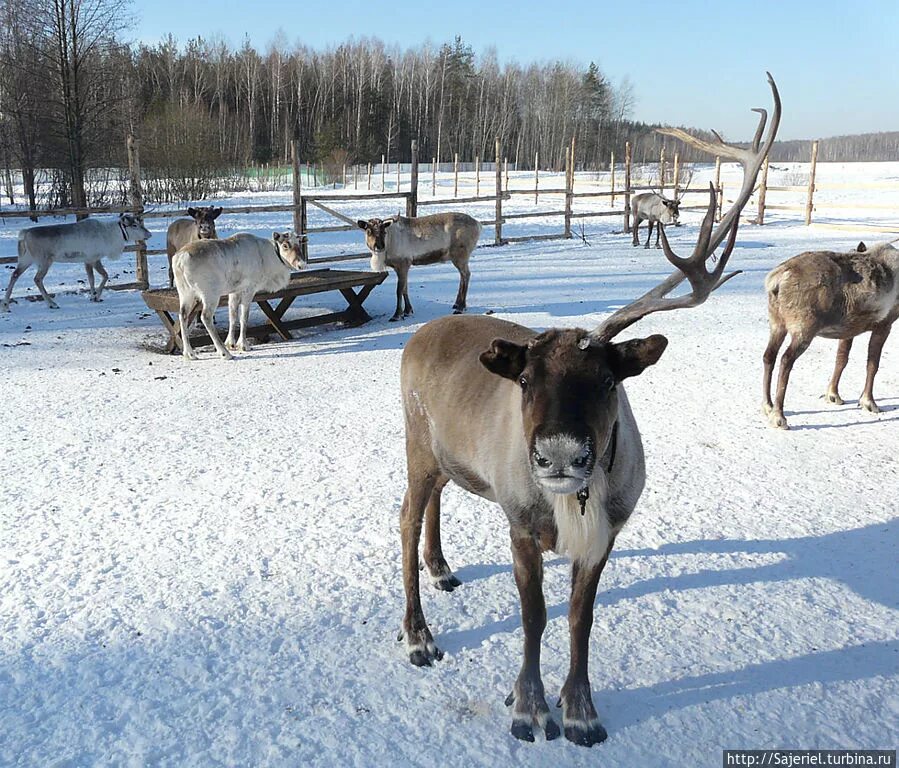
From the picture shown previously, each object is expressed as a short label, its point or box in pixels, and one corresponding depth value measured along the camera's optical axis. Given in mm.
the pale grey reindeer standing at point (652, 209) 18250
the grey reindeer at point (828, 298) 5785
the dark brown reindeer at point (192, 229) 11383
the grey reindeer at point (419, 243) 10719
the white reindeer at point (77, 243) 11570
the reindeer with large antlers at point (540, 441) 2383
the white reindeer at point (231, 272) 8172
